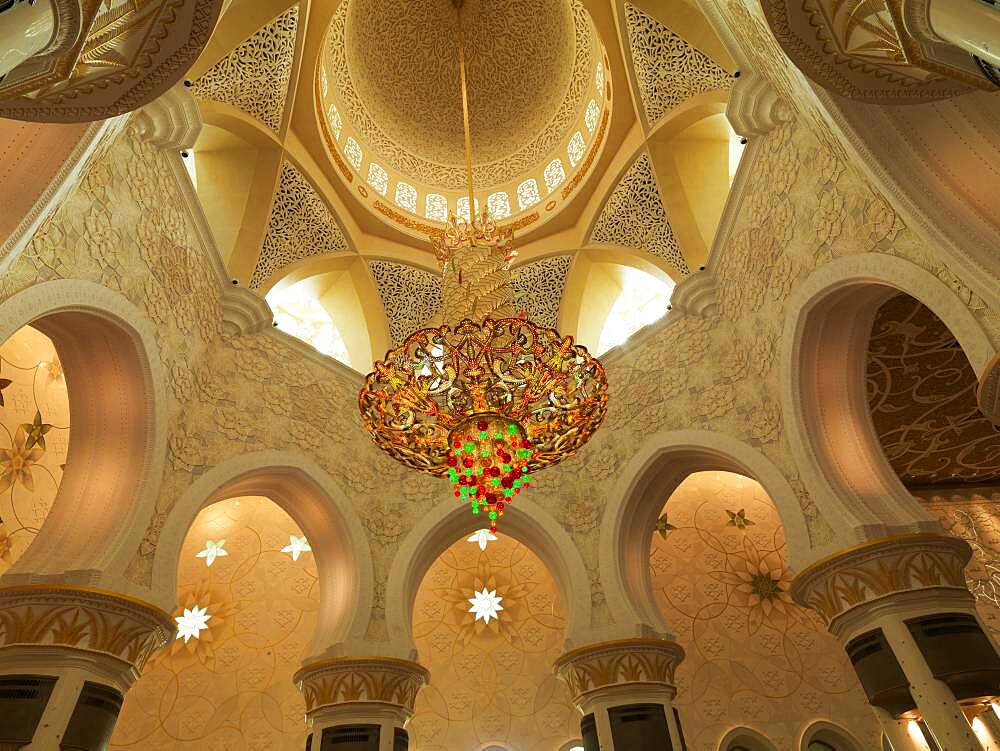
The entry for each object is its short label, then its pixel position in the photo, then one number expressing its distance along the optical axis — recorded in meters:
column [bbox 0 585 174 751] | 4.66
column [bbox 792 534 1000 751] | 4.69
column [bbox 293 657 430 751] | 6.26
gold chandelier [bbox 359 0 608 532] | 4.32
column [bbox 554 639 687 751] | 6.16
